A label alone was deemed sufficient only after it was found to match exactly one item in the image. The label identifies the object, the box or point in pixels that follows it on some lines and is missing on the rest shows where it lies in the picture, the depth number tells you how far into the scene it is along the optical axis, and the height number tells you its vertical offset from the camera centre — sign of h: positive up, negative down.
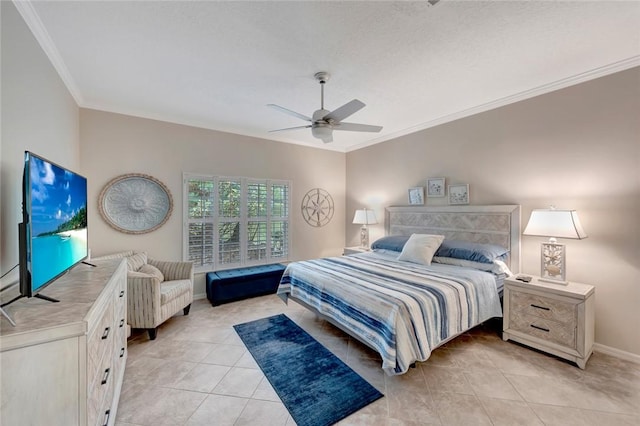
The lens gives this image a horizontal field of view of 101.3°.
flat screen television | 1.19 -0.07
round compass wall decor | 5.32 +0.07
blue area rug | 1.88 -1.42
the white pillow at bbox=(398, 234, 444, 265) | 3.39 -0.51
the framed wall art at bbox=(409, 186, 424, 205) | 4.28 +0.24
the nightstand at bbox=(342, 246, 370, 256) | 4.85 -0.75
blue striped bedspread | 2.04 -0.83
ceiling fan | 2.43 +0.90
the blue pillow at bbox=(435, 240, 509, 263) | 3.07 -0.51
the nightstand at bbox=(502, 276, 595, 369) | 2.35 -1.04
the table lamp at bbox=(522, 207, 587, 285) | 2.49 -0.23
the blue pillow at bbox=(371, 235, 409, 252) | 3.97 -0.52
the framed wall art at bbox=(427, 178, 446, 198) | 4.01 +0.34
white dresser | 0.93 -0.59
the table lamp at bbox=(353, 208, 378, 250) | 4.94 -0.17
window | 4.12 -0.18
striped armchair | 2.80 -0.92
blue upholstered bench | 3.85 -1.11
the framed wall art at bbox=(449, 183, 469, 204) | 3.72 +0.23
